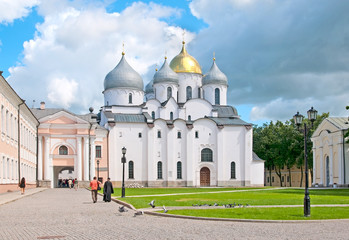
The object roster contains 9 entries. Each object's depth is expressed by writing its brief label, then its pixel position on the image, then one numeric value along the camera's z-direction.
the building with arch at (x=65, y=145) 64.75
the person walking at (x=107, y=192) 28.88
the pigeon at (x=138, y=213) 19.01
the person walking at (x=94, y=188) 28.70
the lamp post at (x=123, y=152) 33.97
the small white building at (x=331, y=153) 62.88
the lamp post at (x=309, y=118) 19.48
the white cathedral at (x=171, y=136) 71.94
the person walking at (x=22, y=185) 37.62
